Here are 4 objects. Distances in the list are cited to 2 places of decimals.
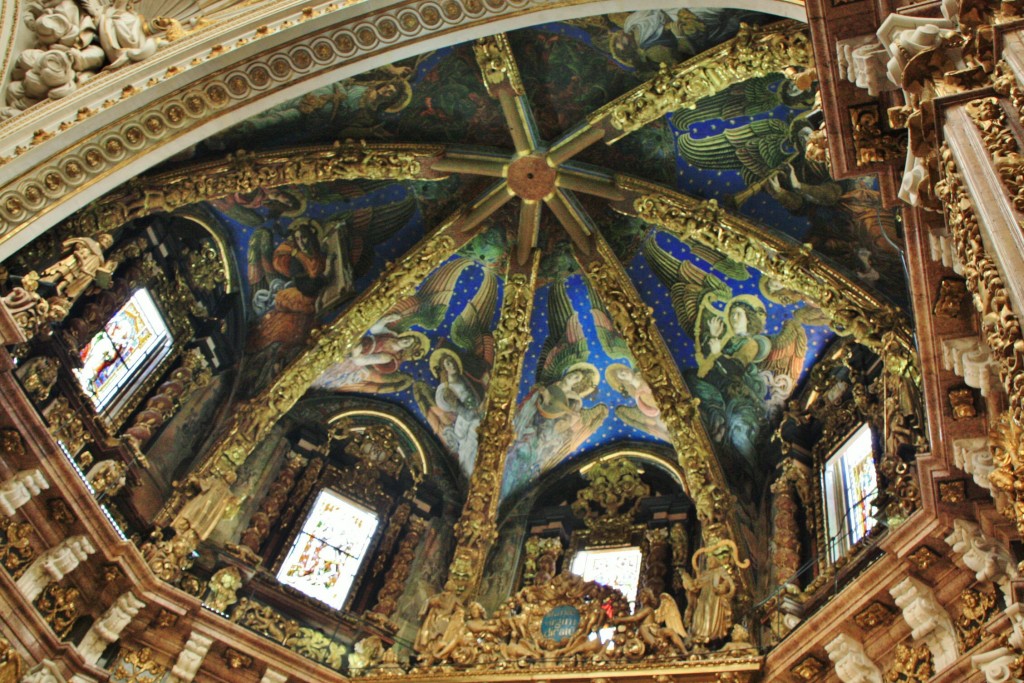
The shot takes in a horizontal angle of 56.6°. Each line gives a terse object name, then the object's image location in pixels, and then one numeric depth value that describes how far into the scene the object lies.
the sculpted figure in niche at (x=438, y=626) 10.84
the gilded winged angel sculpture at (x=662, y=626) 9.73
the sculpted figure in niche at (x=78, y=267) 8.98
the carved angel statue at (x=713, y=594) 9.76
